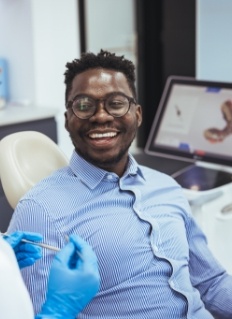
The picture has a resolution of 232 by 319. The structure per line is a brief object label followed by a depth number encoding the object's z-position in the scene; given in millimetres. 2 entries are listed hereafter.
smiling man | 1452
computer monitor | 2404
